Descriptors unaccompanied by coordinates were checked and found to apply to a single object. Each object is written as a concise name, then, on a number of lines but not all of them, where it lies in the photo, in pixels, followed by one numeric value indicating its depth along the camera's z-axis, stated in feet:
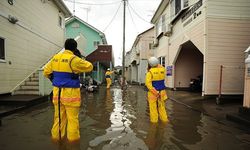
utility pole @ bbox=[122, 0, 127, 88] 40.51
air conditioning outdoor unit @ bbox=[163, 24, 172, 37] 30.78
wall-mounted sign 31.31
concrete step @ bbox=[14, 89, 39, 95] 19.95
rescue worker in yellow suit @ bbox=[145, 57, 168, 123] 10.68
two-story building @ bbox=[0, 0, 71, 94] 17.83
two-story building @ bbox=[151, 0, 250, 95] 19.68
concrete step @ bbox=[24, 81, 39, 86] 21.14
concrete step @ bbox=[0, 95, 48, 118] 13.80
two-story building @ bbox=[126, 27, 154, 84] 57.33
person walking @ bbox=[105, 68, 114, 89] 38.28
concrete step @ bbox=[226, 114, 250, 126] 11.61
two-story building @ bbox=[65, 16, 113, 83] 51.37
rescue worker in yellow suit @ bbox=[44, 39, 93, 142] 7.70
